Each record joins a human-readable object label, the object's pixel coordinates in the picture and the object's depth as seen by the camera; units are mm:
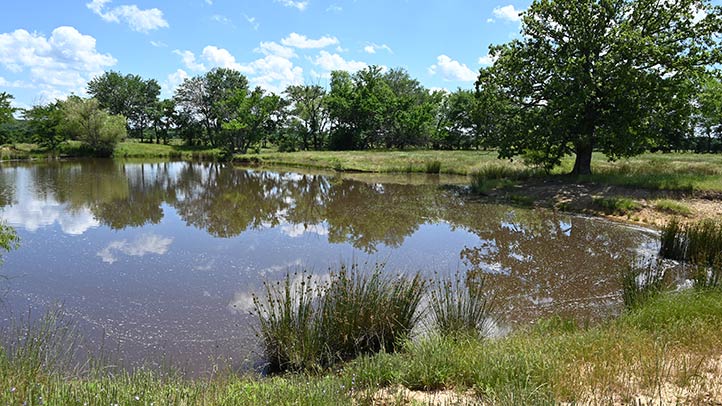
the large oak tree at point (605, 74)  18094
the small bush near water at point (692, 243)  9461
